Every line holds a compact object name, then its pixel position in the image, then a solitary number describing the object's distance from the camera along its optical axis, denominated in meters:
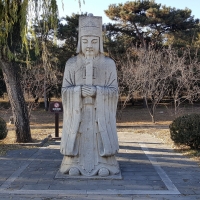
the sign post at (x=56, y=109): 11.53
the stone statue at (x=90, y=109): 5.98
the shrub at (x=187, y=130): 8.73
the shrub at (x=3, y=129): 10.13
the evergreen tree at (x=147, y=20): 22.42
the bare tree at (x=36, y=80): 18.16
